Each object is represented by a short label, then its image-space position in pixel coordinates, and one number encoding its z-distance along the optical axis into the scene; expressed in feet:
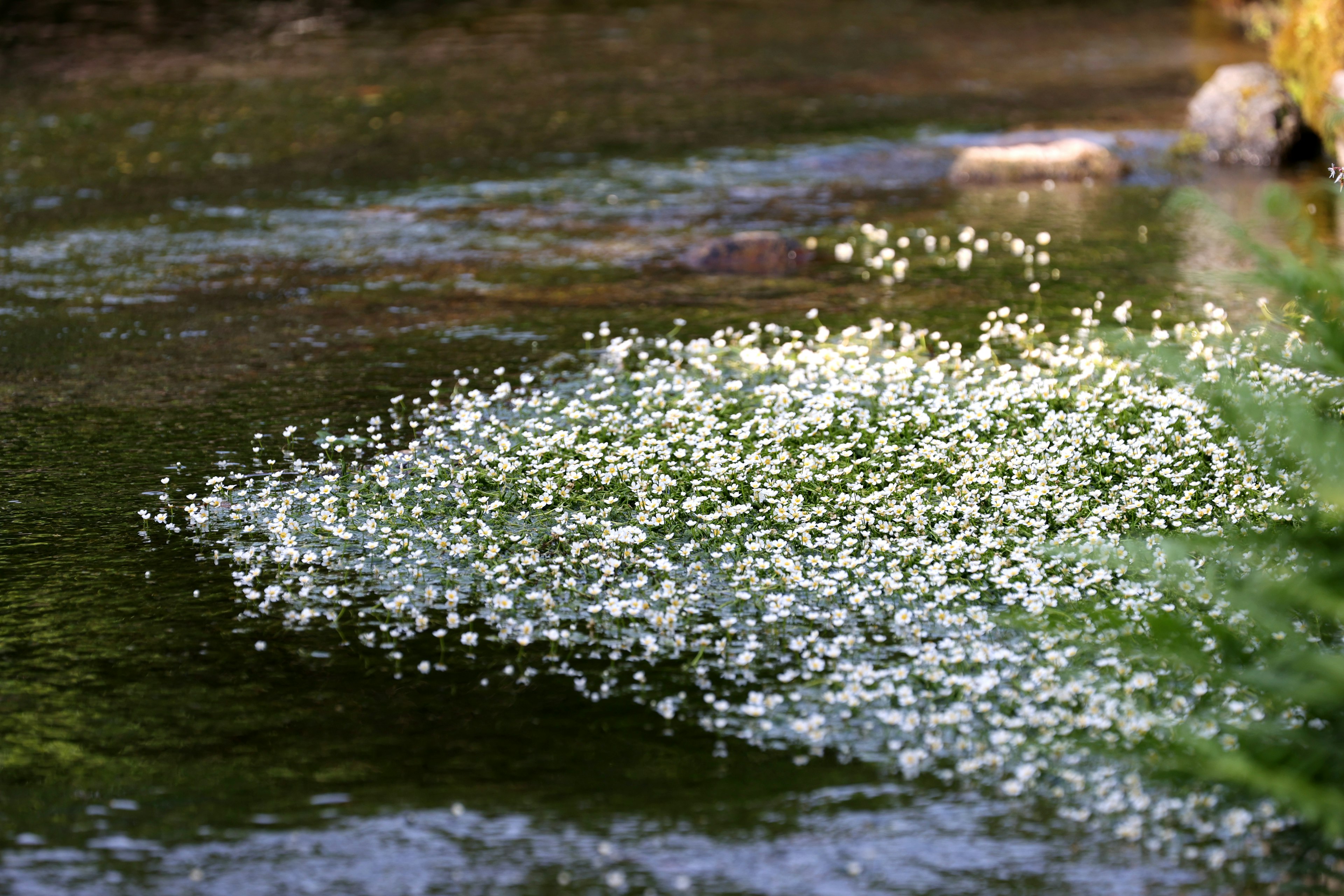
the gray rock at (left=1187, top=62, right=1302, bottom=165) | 53.62
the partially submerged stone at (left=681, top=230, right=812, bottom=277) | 41.88
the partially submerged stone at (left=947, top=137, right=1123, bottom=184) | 51.55
